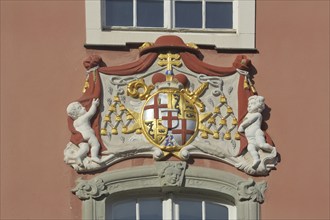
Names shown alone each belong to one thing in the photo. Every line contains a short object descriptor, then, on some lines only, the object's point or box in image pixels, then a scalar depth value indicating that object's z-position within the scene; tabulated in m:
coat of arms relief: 23.27
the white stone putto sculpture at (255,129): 23.36
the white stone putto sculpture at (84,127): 23.16
